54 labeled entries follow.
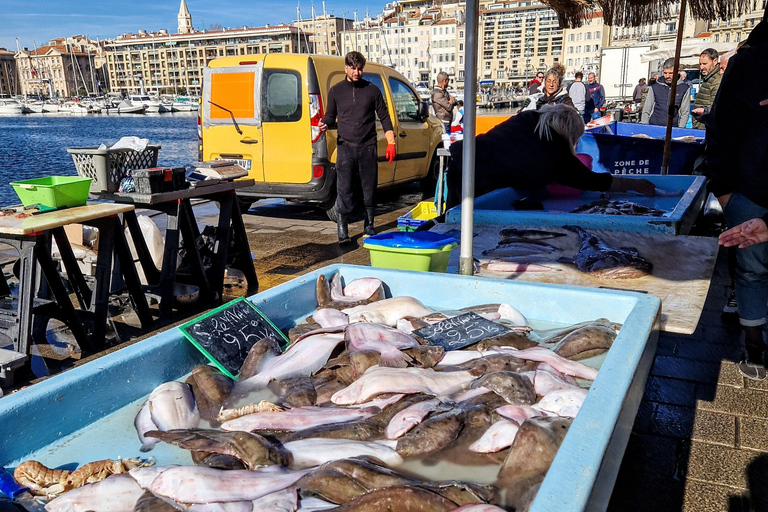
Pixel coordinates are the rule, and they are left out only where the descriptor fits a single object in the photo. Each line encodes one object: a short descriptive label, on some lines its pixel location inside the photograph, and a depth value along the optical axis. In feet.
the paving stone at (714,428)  10.04
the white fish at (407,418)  6.87
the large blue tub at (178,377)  5.27
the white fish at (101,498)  5.60
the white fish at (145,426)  6.88
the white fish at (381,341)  8.53
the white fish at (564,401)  7.09
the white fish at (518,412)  6.98
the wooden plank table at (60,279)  12.66
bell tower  637.30
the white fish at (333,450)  6.41
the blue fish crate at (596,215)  14.98
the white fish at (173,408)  7.22
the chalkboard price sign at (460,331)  9.18
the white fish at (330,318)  9.97
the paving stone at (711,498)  8.30
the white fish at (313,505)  5.57
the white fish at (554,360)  8.21
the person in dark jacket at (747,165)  10.93
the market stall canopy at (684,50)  78.23
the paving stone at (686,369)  12.48
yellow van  26.48
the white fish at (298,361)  8.33
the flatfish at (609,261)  12.25
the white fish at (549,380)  7.73
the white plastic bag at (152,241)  18.04
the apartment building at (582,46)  444.14
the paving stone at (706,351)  13.42
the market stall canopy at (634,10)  15.57
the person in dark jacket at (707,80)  33.01
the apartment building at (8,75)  593.83
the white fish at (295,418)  7.09
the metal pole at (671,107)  24.80
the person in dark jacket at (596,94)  52.81
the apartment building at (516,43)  522.06
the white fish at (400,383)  7.68
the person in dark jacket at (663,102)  41.98
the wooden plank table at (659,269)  10.39
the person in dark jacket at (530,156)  18.90
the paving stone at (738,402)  10.97
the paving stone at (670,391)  11.50
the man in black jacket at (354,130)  23.40
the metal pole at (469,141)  10.73
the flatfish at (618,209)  17.90
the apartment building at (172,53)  572.51
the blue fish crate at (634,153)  30.71
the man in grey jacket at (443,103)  43.93
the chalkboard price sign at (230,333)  8.64
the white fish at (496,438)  6.57
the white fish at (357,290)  11.25
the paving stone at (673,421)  10.33
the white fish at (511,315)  10.16
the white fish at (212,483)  5.68
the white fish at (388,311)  10.13
